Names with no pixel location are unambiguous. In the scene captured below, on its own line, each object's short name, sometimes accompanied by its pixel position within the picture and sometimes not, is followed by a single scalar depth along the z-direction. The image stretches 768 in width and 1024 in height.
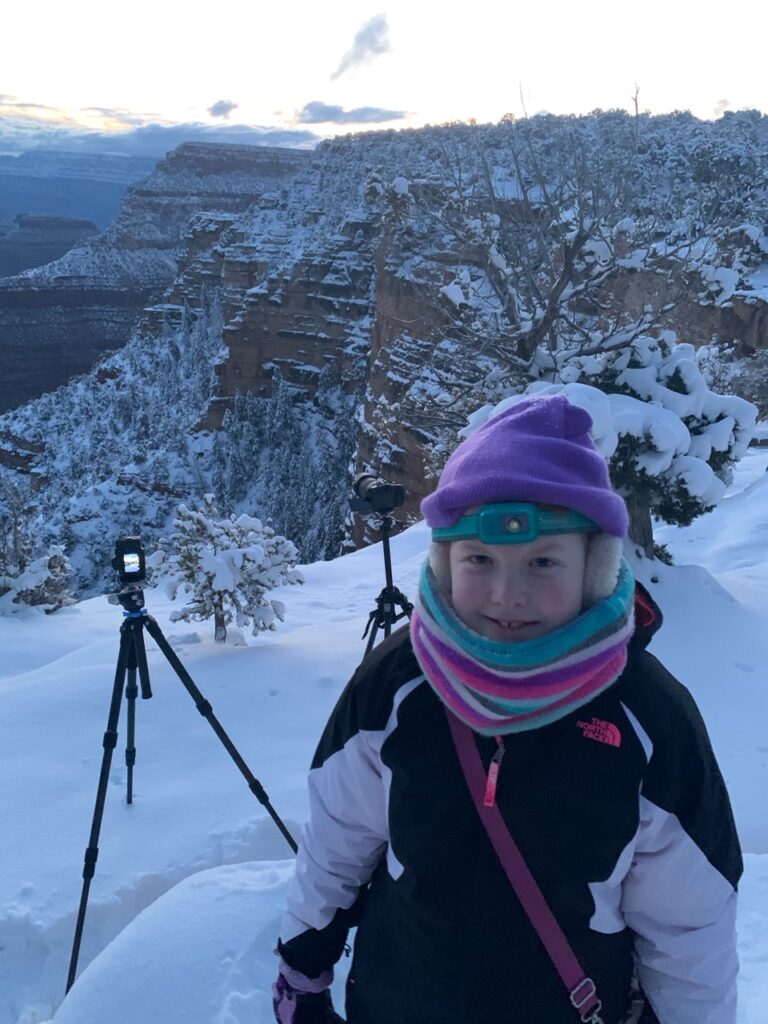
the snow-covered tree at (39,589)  8.66
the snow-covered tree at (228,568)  5.59
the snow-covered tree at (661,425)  5.46
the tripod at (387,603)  3.11
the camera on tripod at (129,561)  2.74
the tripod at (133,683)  2.59
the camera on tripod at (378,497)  2.93
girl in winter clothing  1.16
